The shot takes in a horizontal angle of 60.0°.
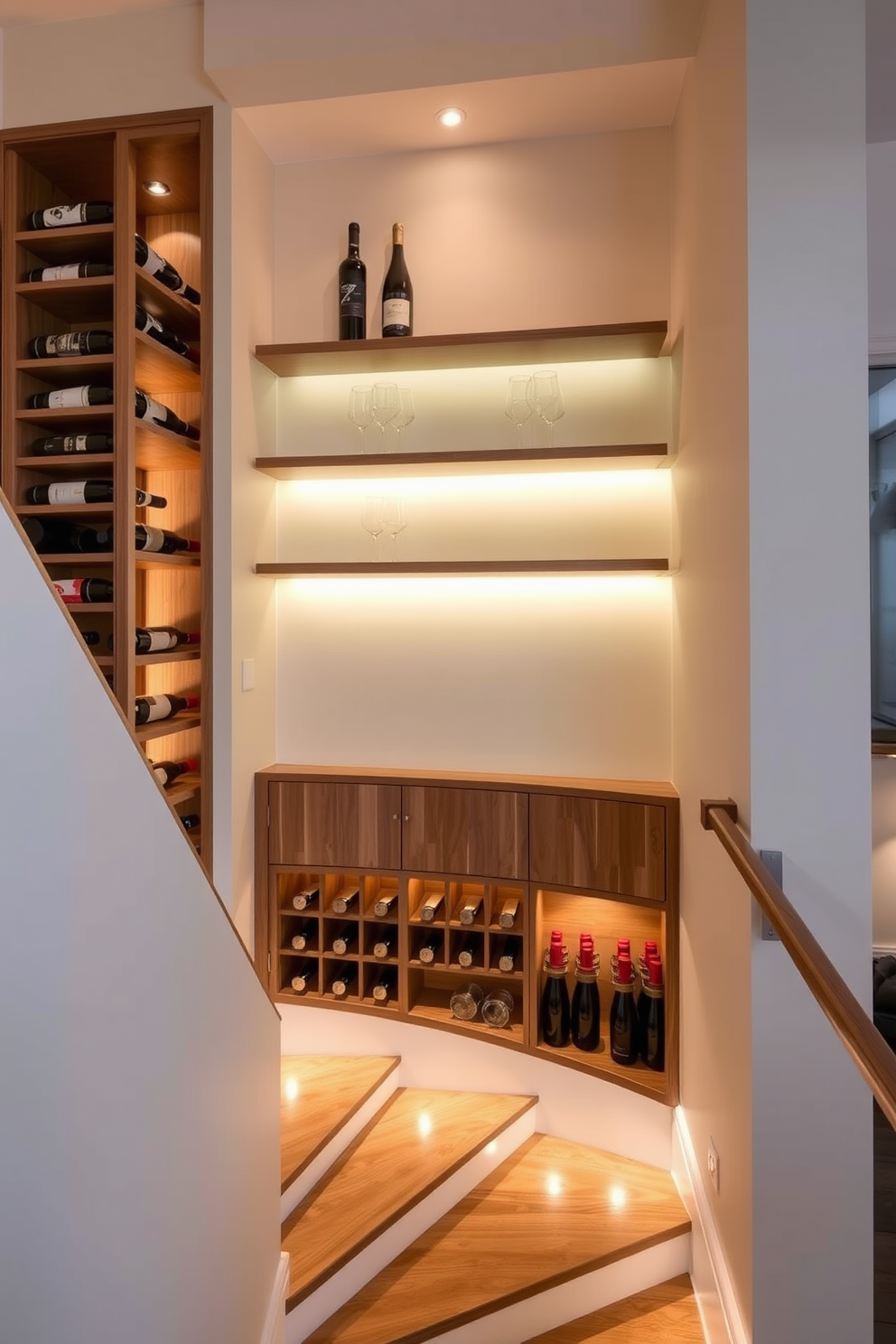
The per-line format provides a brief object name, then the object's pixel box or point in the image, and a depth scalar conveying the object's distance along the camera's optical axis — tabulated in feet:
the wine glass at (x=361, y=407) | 8.18
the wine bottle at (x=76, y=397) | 7.32
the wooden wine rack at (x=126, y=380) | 7.28
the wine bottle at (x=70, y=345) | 7.38
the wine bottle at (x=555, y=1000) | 8.02
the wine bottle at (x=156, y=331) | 7.43
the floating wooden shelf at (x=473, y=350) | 7.56
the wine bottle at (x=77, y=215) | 7.43
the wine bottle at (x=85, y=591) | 7.36
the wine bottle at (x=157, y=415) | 7.41
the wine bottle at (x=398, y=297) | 8.10
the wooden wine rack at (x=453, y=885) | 7.61
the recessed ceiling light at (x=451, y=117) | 7.73
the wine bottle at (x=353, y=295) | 8.26
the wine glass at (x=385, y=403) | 8.09
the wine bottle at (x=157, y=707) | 7.31
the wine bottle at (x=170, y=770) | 7.75
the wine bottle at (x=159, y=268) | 7.40
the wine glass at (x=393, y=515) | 8.16
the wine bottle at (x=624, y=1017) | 7.77
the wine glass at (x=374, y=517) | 8.16
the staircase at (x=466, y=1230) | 6.05
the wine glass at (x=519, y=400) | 7.87
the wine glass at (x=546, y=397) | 7.77
